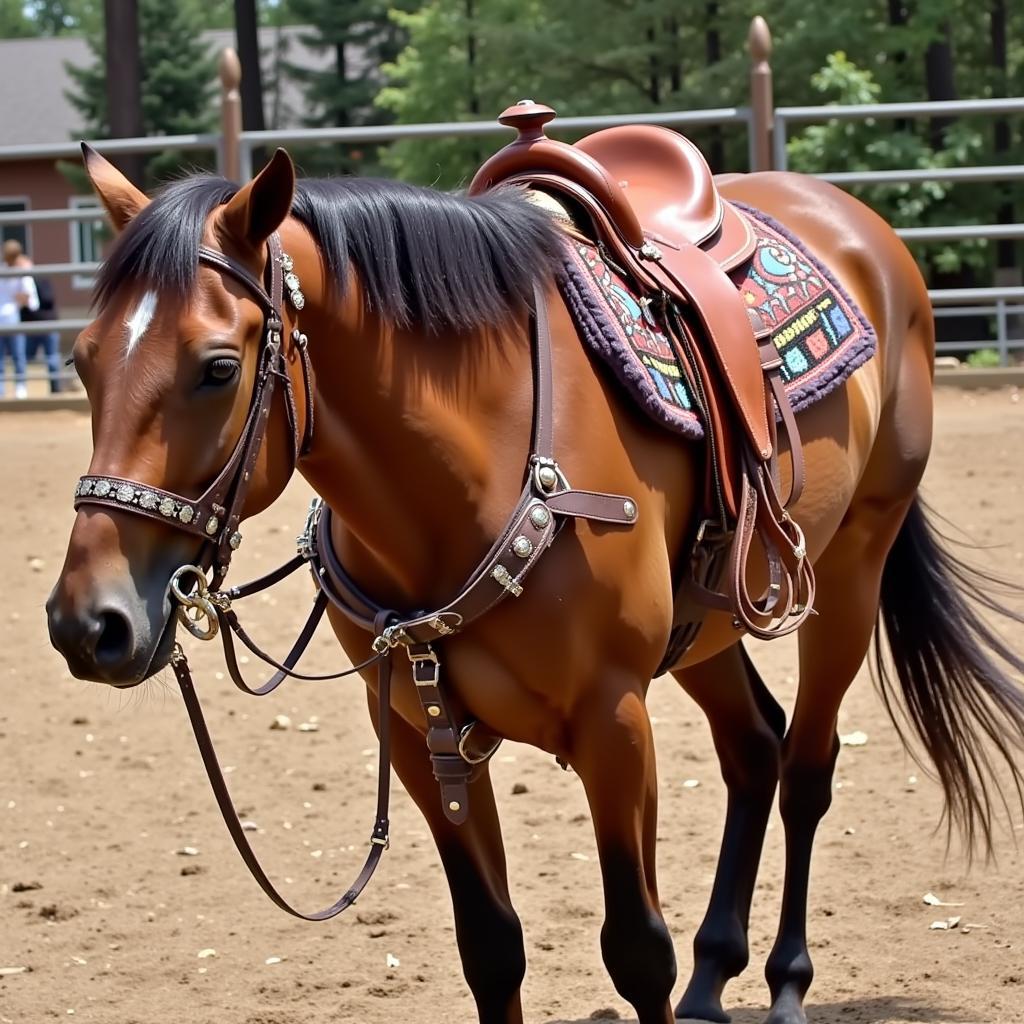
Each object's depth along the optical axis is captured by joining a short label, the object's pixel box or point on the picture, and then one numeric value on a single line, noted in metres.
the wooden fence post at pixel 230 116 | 8.62
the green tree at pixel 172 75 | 30.16
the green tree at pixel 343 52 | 32.53
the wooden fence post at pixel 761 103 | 8.57
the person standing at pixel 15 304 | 12.34
